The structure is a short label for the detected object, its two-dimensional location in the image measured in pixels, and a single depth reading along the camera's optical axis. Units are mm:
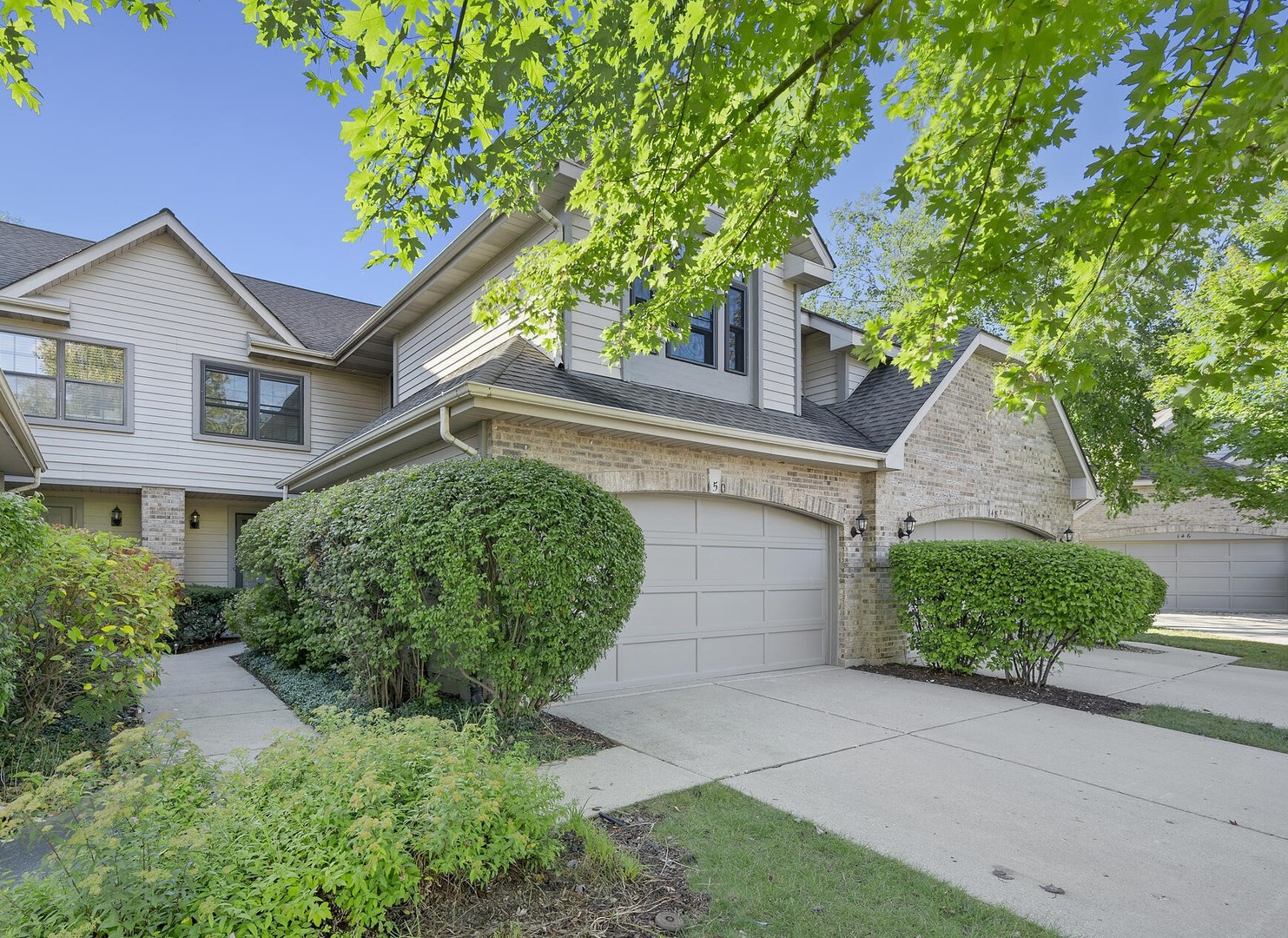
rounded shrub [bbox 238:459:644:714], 5375
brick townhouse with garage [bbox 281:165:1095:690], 7559
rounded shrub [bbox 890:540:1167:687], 8164
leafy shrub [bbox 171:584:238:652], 11398
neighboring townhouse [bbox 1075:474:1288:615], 19844
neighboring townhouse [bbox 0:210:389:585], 11164
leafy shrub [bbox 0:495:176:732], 4734
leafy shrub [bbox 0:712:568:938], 2430
